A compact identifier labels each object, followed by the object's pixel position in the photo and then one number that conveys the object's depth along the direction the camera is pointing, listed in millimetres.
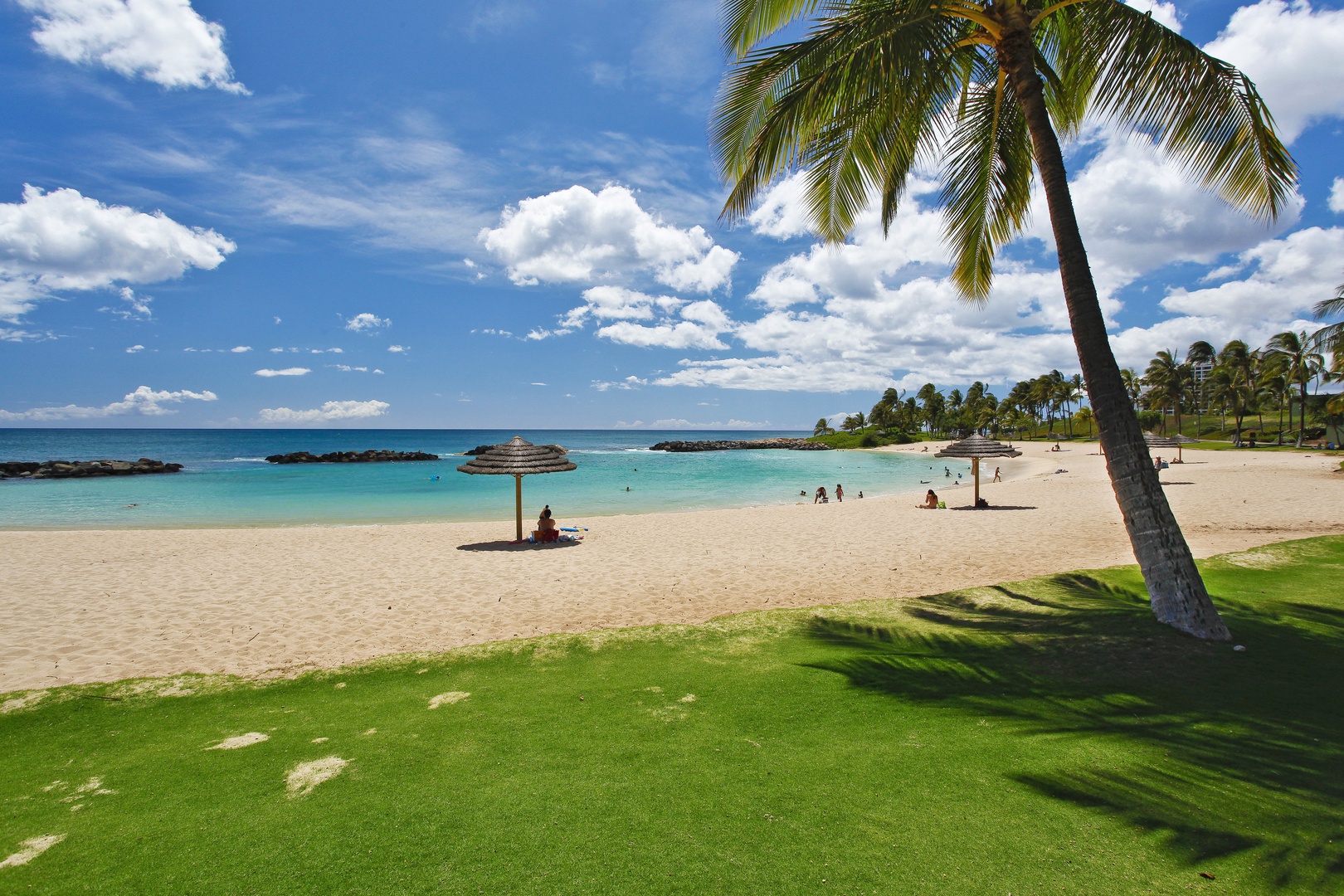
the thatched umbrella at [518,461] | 12656
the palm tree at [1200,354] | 65375
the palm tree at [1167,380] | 61562
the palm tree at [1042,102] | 5320
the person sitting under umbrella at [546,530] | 13977
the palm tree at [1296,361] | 39812
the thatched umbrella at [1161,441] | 28500
